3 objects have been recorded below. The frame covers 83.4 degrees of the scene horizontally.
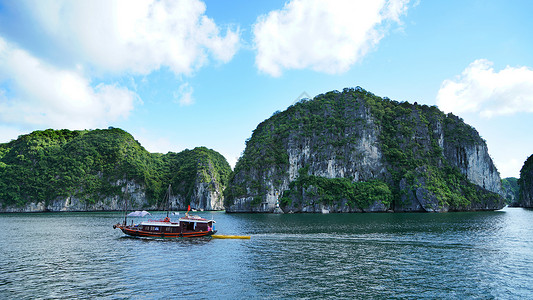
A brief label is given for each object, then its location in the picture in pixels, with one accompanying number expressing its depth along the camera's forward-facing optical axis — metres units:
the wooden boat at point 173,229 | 49.16
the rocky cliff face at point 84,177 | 144.00
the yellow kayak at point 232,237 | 48.22
